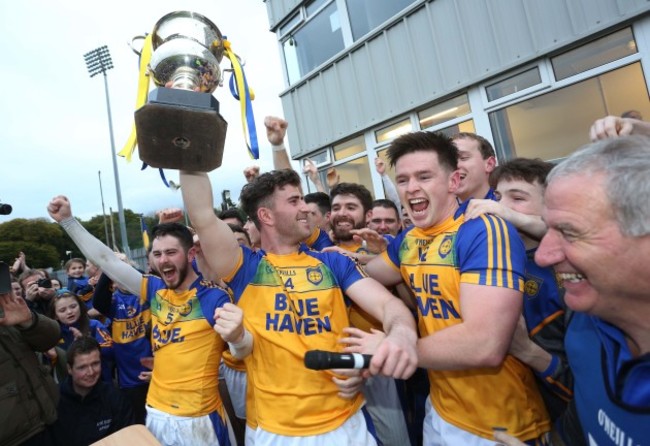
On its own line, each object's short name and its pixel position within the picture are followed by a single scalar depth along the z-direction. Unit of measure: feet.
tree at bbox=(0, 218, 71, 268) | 149.18
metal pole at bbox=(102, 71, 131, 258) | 74.13
